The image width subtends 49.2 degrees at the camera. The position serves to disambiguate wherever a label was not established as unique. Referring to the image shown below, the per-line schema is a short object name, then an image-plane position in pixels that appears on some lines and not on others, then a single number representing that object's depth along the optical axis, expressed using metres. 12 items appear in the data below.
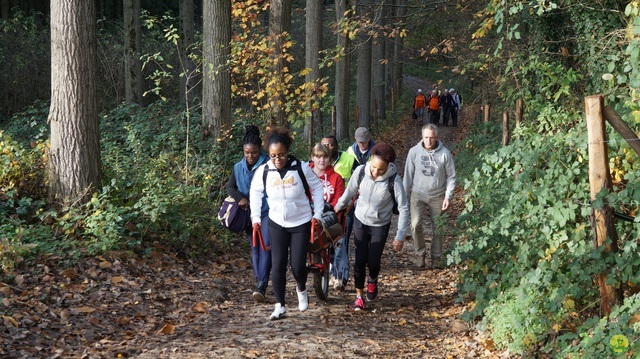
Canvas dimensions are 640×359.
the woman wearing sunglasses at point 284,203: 7.01
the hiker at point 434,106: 33.19
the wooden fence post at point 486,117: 19.61
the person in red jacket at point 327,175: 8.50
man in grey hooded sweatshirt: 9.51
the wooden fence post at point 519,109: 13.88
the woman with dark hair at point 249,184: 7.95
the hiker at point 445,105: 34.11
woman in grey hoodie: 7.76
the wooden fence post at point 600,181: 5.70
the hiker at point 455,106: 33.78
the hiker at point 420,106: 34.03
